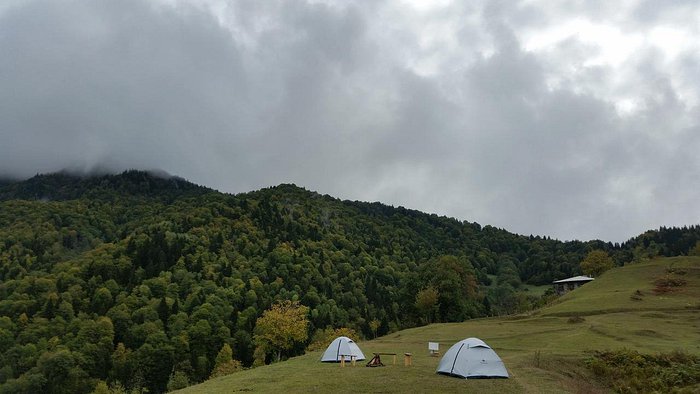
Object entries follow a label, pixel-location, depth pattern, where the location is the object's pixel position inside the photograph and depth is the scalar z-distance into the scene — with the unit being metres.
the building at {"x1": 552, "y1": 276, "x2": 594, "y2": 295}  145.31
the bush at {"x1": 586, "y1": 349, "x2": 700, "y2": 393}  38.22
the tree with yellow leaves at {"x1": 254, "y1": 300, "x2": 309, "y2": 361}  87.19
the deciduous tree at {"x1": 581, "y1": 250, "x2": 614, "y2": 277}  156.88
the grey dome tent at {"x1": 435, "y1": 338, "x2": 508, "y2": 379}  34.72
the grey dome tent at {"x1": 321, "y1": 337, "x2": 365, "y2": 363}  46.85
